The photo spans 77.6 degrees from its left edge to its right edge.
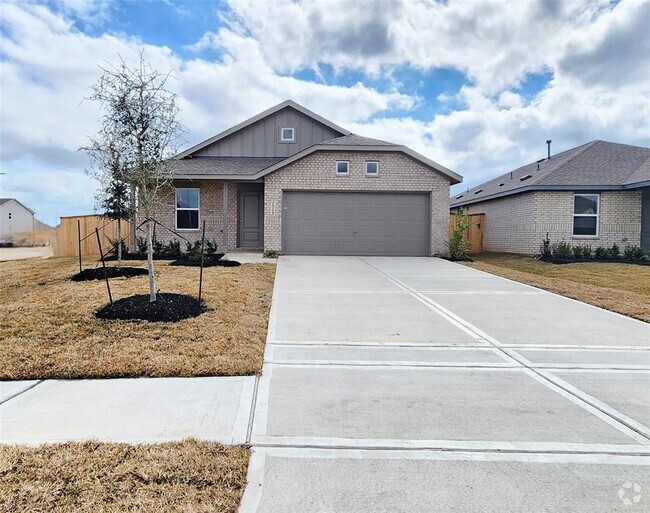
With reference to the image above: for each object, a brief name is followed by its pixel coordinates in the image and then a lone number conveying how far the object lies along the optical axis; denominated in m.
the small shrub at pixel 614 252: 15.82
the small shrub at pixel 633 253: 15.40
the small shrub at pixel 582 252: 15.82
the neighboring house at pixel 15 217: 44.94
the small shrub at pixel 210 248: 14.13
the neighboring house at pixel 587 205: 16.14
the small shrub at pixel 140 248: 13.10
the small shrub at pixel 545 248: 16.08
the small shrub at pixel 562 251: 15.77
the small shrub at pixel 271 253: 14.45
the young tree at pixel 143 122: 6.46
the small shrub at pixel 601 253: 15.83
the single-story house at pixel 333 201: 14.96
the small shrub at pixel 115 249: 12.53
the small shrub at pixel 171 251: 13.93
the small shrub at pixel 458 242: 14.86
